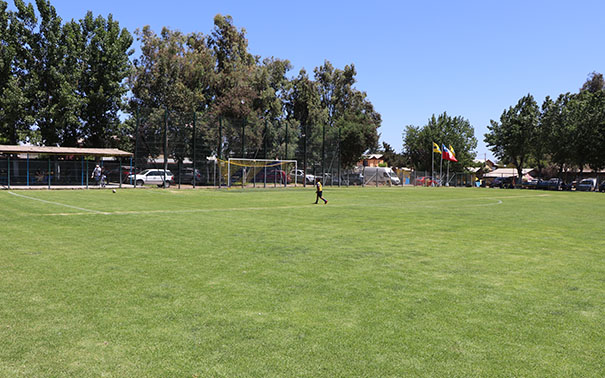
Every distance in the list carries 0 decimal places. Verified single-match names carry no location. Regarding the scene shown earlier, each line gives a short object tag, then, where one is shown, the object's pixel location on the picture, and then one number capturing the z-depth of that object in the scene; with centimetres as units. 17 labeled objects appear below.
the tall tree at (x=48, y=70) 4428
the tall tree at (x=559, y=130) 6239
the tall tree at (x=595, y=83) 8162
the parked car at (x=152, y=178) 3784
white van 6059
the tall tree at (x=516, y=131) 7075
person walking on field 2466
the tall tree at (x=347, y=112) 6788
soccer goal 4031
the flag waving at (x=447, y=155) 6246
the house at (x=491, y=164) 12600
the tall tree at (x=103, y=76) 4697
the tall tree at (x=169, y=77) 5184
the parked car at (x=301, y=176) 4688
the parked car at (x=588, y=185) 6056
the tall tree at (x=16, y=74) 4244
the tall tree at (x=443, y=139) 8494
